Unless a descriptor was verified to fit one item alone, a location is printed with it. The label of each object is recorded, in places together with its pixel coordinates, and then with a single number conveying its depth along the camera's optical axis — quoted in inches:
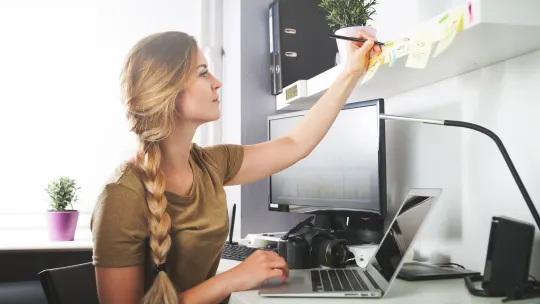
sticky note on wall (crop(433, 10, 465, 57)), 35.9
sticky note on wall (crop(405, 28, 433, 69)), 38.0
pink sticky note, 34.8
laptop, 36.5
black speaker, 33.1
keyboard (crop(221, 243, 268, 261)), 60.0
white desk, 35.5
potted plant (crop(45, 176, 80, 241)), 81.2
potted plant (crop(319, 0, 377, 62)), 53.9
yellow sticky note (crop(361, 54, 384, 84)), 45.1
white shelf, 34.9
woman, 38.0
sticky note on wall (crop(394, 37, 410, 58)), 41.5
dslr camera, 50.3
